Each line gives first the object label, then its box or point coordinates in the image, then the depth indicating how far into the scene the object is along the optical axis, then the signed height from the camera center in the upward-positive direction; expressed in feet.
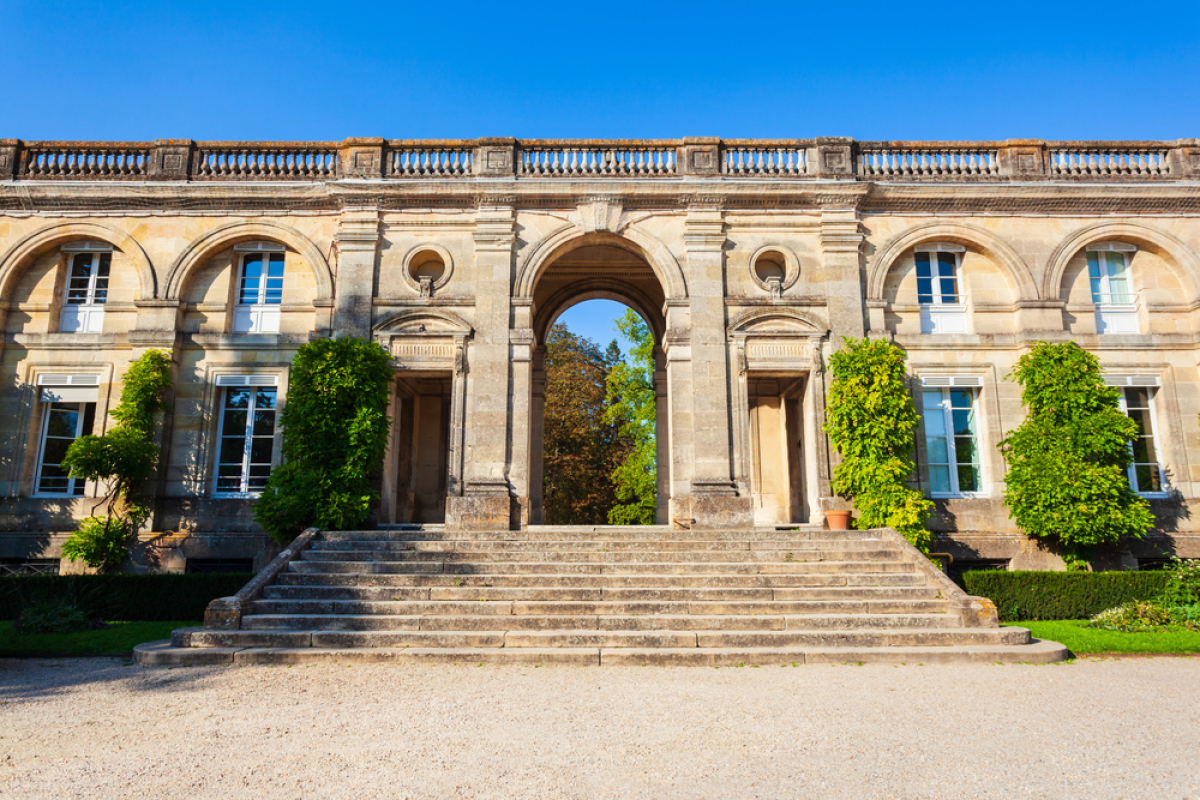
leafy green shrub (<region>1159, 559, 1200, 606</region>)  33.42 -2.69
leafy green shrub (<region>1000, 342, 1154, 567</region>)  39.06 +3.85
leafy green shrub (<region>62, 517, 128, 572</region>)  40.16 -1.21
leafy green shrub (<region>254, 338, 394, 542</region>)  37.96 +4.48
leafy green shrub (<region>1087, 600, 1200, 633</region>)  30.71 -3.89
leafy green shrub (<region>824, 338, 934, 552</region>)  39.09 +5.04
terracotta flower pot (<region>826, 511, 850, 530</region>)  39.60 +0.39
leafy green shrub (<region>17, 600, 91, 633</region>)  29.45 -3.96
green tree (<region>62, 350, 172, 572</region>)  40.24 +3.38
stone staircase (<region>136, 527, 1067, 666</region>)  24.77 -3.10
